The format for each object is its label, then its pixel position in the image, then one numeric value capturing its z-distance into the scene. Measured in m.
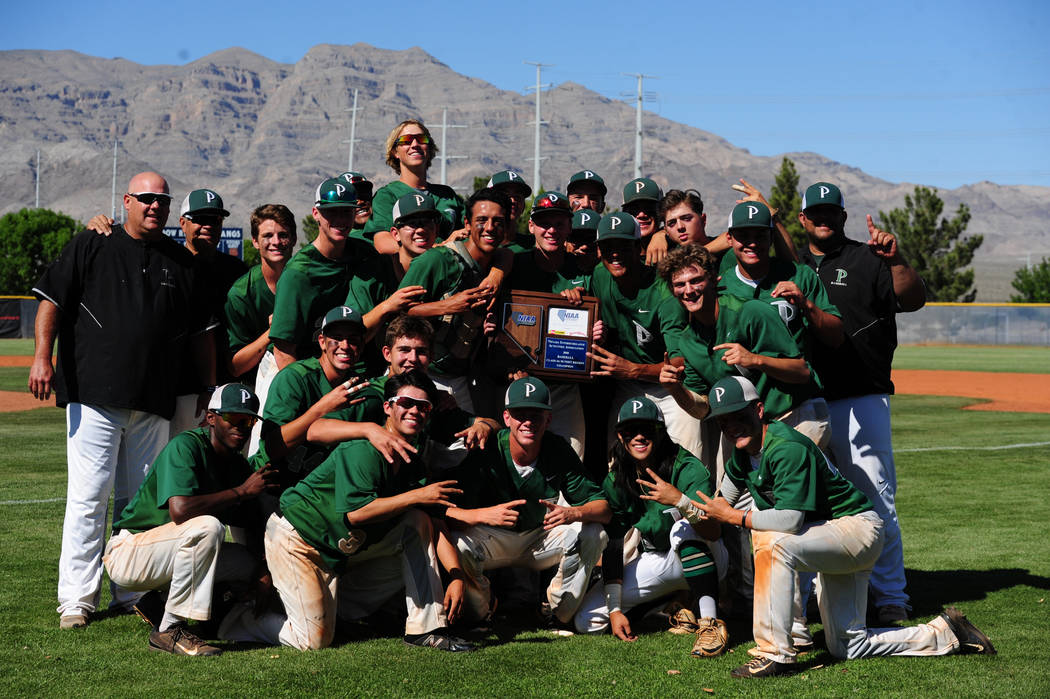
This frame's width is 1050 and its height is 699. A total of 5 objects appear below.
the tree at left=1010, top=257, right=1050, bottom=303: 56.38
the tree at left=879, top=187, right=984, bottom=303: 60.62
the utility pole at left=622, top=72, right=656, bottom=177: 64.53
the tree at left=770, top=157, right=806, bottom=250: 65.00
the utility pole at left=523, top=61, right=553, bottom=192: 72.21
